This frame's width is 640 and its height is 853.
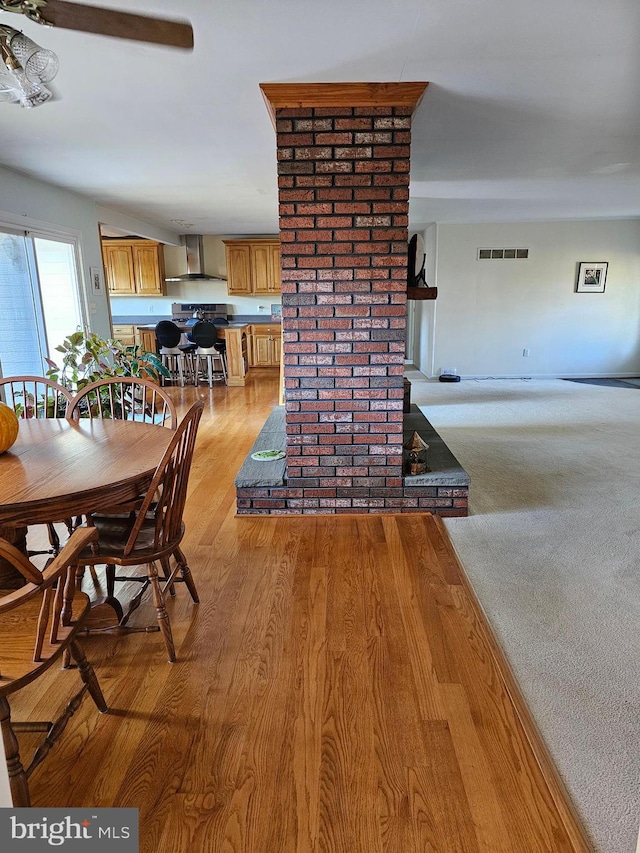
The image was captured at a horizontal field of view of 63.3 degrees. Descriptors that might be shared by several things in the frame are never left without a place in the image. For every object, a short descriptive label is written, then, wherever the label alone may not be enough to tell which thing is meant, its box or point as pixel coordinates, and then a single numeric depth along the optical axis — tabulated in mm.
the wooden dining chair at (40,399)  2379
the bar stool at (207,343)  7398
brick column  2738
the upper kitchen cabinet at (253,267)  8669
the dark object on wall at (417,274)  3333
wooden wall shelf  3264
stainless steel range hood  8812
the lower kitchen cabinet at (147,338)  8430
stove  9180
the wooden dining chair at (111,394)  2434
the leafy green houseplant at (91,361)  4324
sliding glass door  4418
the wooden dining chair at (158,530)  1761
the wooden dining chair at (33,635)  1112
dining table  1493
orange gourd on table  1826
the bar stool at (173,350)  7453
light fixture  1450
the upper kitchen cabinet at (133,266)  8648
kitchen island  7629
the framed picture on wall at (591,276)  7617
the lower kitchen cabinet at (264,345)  8834
